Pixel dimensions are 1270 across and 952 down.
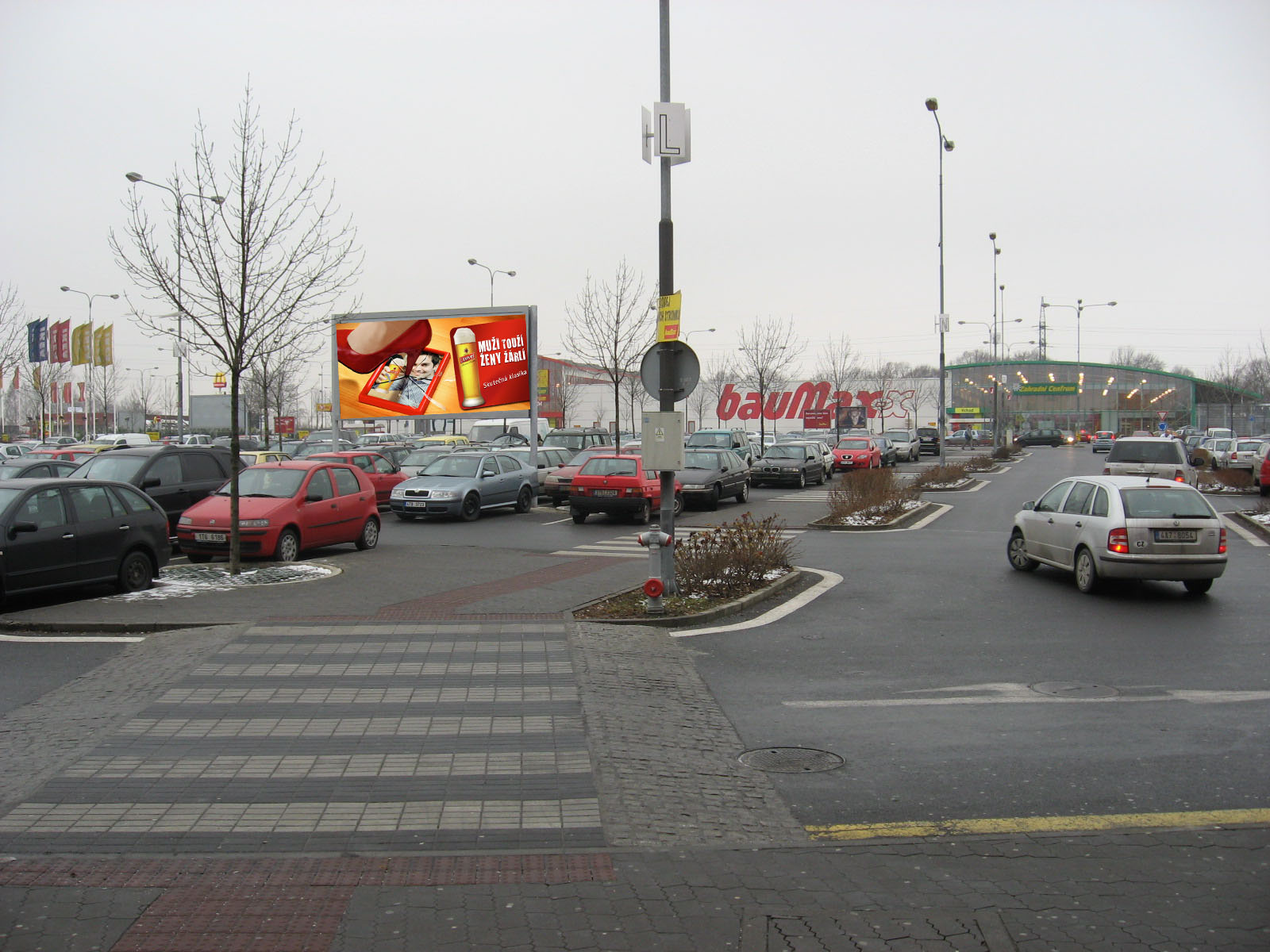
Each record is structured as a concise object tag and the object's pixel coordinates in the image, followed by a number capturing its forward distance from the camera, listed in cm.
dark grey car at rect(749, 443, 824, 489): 3541
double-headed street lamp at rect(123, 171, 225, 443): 1350
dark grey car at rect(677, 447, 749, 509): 2628
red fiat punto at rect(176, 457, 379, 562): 1526
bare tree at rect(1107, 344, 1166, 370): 13125
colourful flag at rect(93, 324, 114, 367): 4652
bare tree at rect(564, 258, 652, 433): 3428
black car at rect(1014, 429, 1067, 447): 8781
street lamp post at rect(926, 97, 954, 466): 3114
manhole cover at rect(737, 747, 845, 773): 624
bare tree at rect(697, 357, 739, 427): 7975
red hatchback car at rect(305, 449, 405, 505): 2612
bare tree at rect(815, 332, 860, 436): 7919
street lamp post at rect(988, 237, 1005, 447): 6278
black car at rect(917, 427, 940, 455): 6662
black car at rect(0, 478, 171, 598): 1114
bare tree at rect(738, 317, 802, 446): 5414
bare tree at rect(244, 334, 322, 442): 3753
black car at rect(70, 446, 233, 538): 1778
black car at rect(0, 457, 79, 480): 1859
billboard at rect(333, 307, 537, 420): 3044
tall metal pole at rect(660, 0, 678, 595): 1181
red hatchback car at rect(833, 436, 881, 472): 4350
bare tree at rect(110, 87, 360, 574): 1340
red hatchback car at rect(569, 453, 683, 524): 2267
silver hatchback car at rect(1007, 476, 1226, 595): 1231
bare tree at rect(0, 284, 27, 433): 3028
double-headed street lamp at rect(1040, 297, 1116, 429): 8252
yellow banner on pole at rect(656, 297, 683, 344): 1198
